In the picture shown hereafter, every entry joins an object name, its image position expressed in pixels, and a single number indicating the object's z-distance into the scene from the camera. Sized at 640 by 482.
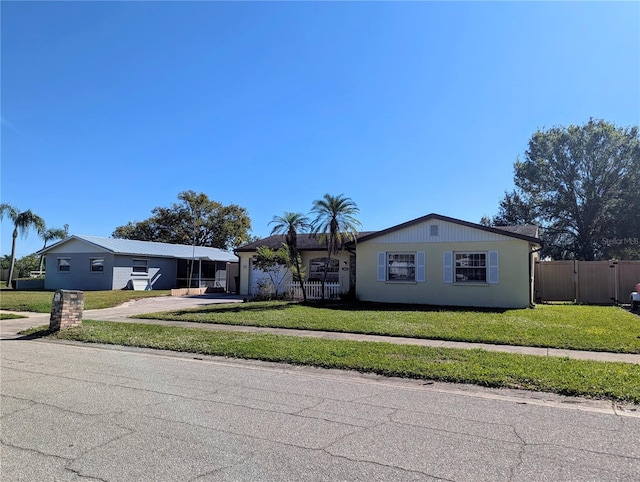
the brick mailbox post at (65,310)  11.59
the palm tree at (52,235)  55.23
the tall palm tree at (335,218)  18.34
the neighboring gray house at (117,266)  29.34
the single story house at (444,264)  17.36
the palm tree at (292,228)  18.98
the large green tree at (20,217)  37.16
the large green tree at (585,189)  34.16
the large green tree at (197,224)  52.19
